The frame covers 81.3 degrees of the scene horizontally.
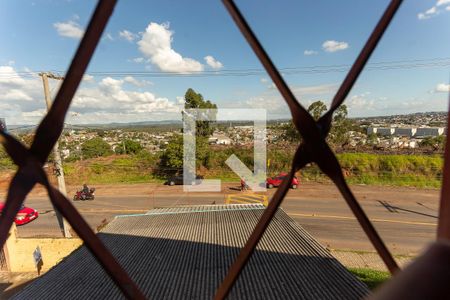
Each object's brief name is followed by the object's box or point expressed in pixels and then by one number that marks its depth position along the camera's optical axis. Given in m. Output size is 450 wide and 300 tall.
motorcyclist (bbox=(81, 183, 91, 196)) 19.09
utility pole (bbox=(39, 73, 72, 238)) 10.23
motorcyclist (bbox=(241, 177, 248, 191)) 20.35
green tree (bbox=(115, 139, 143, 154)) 30.26
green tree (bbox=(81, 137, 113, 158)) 27.21
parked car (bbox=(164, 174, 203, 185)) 22.70
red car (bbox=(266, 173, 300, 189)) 19.82
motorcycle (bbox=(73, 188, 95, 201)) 19.09
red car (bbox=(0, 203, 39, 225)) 14.86
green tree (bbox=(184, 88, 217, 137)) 22.69
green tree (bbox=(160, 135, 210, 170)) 22.12
